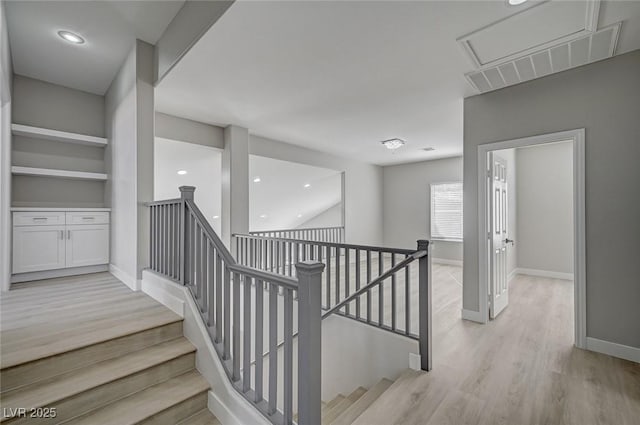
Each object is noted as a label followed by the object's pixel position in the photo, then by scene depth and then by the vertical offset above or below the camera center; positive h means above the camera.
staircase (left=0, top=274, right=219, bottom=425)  1.60 -1.01
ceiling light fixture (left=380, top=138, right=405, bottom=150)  5.10 +1.27
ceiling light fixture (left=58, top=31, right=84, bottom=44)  2.86 +1.84
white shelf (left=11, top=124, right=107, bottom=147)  3.34 +1.00
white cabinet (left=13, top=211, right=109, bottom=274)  3.31 -0.32
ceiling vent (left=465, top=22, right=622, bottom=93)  2.26 +1.37
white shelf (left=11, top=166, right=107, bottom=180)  3.33 +0.52
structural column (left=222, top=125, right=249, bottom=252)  4.66 +0.52
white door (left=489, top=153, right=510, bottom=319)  3.37 -0.33
